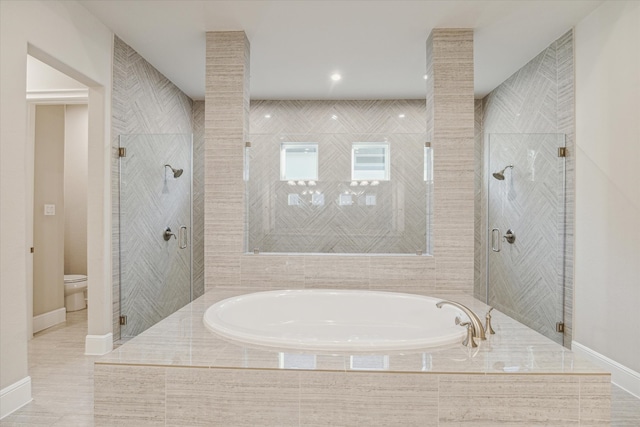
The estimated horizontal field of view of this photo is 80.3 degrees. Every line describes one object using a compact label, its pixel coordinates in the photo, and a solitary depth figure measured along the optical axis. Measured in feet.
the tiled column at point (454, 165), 9.50
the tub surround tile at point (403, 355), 4.73
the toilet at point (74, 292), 14.01
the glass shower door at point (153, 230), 10.60
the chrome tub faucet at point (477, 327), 5.56
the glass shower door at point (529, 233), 10.05
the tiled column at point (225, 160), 9.70
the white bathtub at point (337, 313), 7.84
